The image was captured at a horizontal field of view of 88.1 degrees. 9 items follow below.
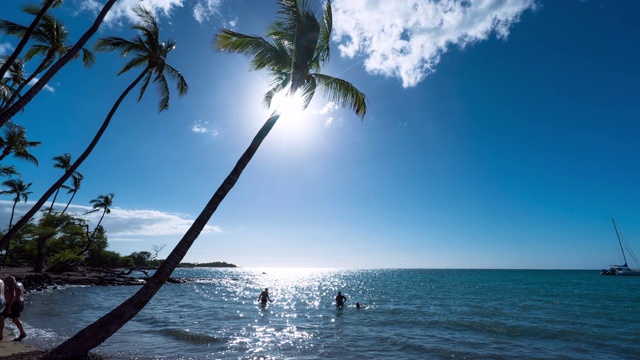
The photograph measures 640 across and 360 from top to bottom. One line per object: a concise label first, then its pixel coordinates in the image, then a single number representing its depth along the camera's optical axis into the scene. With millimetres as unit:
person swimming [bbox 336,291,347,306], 29203
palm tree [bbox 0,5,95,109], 12912
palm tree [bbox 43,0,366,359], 7488
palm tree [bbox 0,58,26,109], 14203
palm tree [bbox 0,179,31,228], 41741
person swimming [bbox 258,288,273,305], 29583
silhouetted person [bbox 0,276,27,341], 11031
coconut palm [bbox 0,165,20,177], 23198
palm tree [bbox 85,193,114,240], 54875
